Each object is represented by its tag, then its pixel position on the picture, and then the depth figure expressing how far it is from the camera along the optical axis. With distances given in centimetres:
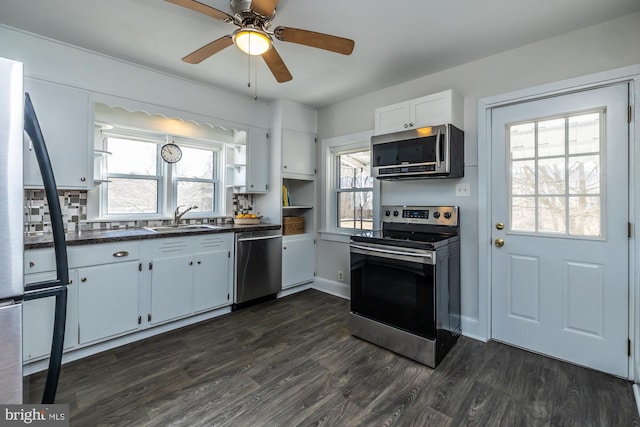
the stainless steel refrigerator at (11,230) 70
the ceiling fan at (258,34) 166
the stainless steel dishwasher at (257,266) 321
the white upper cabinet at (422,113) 249
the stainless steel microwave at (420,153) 239
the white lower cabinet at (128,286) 205
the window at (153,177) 299
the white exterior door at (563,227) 204
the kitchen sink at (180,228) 293
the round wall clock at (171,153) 324
